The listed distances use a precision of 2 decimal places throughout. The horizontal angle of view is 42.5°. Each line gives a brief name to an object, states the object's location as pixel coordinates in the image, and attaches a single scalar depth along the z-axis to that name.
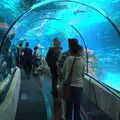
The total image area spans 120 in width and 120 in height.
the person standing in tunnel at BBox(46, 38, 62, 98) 4.38
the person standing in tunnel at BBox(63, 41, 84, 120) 2.91
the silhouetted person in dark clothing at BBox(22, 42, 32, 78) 7.40
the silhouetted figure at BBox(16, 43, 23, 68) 8.61
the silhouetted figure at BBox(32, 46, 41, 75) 8.65
